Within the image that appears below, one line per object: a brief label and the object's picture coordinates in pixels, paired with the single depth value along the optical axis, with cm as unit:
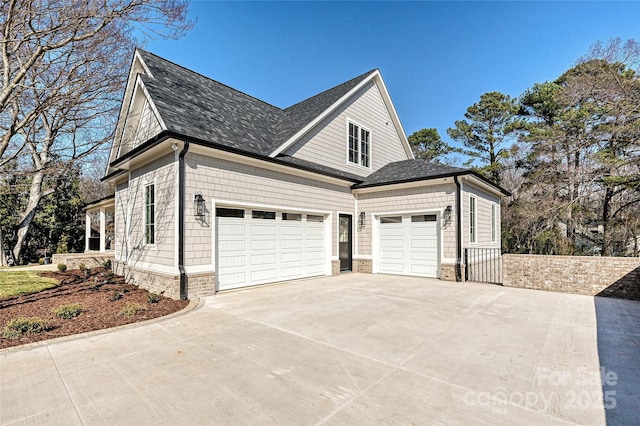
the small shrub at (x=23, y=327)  452
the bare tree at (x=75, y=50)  674
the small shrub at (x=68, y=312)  561
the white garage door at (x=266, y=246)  817
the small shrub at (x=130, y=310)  569
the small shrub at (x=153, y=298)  661
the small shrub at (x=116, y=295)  707
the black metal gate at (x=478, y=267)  996
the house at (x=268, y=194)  752
